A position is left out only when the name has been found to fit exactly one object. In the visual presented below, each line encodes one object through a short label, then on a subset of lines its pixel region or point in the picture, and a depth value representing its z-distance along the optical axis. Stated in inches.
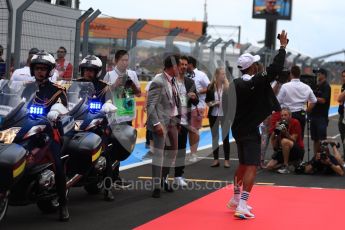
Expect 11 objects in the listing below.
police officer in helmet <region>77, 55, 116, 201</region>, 339.0
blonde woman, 492.1
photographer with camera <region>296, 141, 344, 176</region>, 469.7
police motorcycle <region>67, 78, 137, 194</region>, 331.9
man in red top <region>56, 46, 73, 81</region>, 476.7
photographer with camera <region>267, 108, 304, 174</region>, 477.4
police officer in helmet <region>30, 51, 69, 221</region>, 283.9
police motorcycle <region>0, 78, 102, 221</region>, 252.5
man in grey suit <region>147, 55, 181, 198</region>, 360.8
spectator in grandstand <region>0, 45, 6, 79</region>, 428.6
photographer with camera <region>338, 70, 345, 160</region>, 546.0
